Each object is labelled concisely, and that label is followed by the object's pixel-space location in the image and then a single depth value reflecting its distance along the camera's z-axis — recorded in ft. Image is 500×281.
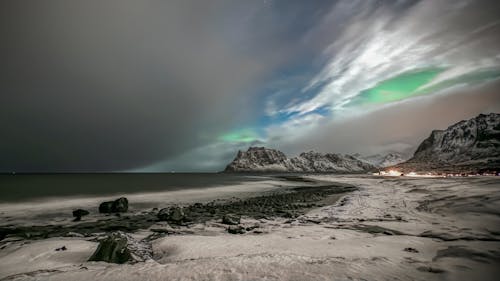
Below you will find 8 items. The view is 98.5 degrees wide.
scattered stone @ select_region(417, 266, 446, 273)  21.36
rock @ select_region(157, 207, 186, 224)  59.40
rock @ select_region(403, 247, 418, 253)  27.43
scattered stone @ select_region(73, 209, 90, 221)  67.26
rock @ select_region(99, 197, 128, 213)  75.66
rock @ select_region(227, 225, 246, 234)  43.71
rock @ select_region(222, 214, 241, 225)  52.83
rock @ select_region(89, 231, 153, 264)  25.55
